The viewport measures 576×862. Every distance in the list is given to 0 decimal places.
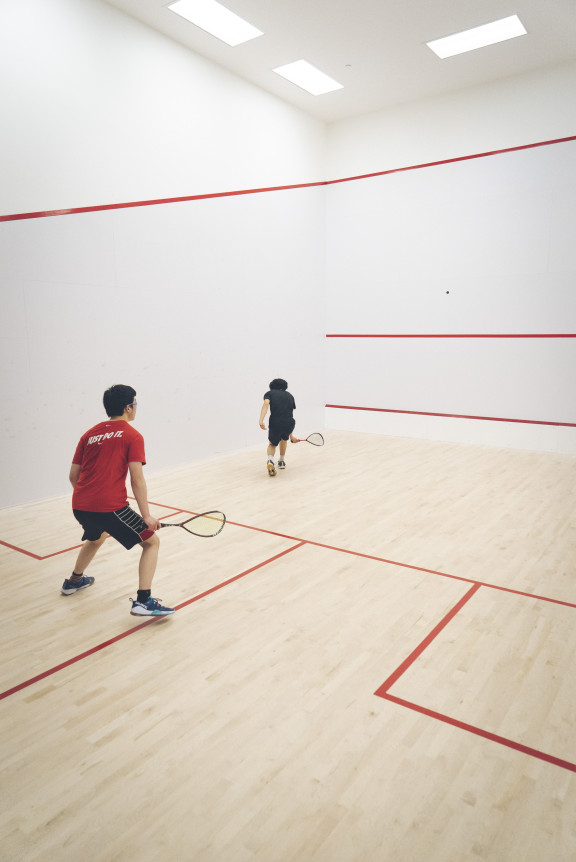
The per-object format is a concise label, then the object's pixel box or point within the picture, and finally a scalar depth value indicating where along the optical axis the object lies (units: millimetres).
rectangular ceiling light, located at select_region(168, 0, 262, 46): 4230
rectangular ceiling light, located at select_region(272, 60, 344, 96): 5227
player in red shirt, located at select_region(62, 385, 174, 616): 2143
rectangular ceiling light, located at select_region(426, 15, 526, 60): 4602
